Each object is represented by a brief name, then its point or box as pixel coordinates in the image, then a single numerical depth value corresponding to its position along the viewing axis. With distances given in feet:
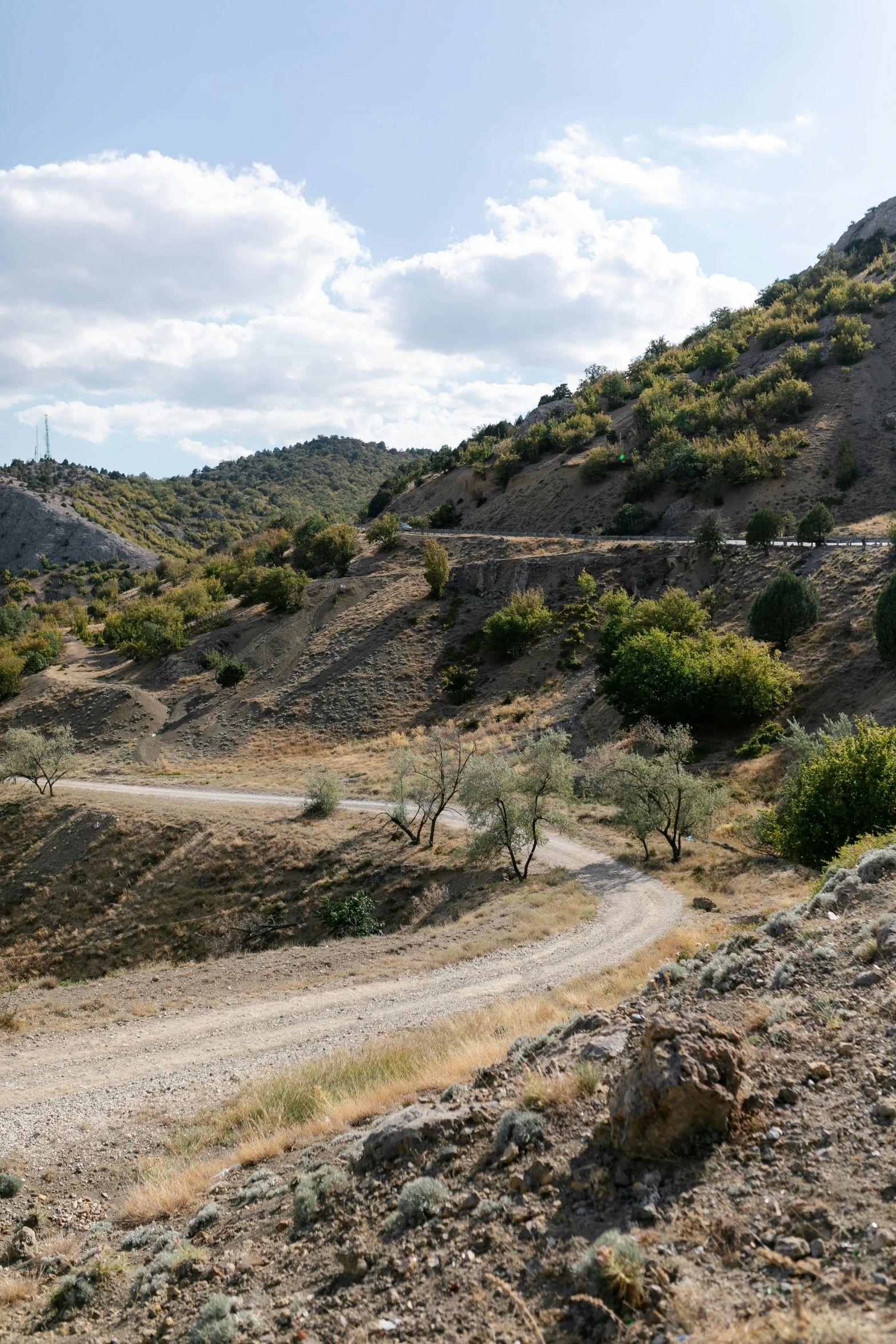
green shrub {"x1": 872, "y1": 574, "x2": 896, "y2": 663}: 103.60
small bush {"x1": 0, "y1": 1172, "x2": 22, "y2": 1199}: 31.07
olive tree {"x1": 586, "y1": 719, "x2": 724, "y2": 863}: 78.64
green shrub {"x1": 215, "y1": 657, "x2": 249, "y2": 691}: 175.22
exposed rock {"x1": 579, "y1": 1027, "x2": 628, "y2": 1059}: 25.40
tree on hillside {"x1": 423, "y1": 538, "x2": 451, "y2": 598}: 191.11
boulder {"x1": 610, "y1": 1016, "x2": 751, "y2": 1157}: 18.44
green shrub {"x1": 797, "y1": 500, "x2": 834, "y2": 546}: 148.15
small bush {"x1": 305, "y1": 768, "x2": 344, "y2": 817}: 100.58
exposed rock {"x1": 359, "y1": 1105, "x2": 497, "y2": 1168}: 23.44
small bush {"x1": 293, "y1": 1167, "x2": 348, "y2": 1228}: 22.34
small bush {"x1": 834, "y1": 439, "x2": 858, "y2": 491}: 182.80
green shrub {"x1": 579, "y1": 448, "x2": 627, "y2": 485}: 233.76
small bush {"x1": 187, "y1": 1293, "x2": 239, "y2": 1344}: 18.06
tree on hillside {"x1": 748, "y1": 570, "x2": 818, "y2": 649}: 123.03
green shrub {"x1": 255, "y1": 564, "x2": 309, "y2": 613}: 199.21
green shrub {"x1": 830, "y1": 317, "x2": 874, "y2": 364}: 228.02
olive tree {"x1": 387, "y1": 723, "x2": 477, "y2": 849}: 92.07
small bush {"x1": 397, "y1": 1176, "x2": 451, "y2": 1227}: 20.31
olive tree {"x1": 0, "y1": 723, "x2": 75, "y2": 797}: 118.83
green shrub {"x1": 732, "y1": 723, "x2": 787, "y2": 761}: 104.12
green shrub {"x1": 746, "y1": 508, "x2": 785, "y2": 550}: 154.92
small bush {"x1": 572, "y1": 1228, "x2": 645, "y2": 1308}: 14.67
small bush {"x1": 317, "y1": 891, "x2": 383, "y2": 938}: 75.82
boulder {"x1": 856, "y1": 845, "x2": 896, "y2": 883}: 35.12
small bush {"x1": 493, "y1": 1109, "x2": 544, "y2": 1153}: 21.53
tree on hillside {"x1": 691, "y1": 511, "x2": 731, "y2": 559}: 161.27
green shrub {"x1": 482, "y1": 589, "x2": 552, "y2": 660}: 164.96
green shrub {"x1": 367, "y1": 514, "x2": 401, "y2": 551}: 224.12
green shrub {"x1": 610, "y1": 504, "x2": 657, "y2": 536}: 202.69
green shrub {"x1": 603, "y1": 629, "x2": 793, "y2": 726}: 111.24
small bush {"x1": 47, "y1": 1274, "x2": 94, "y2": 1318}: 22.13
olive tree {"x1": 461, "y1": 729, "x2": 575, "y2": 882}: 79.10
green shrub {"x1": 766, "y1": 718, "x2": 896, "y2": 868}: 58.54
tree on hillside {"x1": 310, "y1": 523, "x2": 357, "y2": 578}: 221.05
